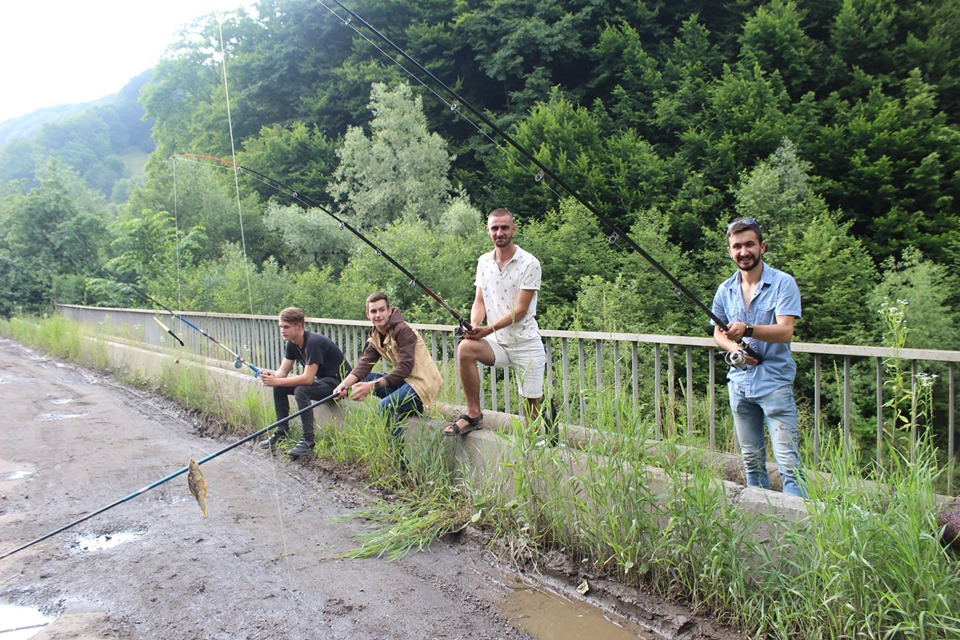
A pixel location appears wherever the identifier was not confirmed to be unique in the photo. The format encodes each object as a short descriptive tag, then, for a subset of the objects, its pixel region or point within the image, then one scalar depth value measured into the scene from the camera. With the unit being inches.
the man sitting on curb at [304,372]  256.1
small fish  162.9
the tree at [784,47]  966.4
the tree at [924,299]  478.3
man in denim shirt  143.2
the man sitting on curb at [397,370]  221.6
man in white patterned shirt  193.9
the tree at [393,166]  1141.7
